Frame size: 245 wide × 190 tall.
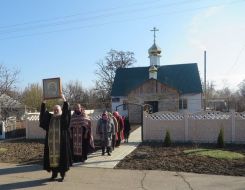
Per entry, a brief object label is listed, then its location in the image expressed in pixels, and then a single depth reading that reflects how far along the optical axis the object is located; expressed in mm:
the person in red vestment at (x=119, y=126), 9063
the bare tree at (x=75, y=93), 40523
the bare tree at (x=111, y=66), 34496
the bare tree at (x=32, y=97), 30965
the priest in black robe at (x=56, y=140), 5315
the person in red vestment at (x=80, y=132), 6503
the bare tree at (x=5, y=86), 19988
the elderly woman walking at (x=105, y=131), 7700
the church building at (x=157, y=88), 21740
